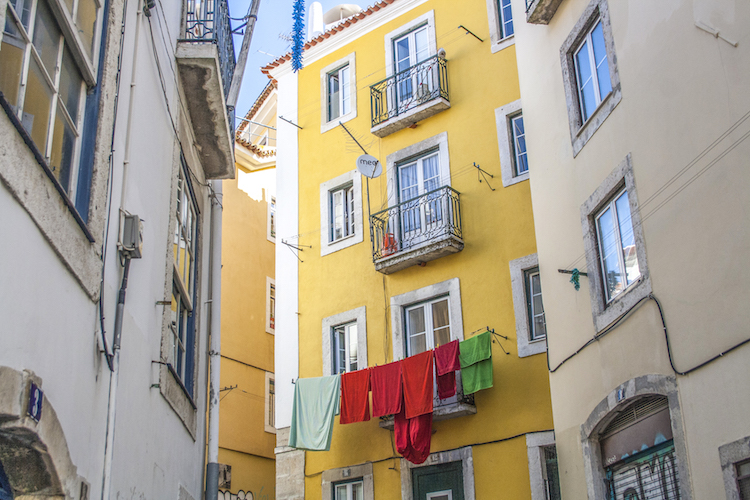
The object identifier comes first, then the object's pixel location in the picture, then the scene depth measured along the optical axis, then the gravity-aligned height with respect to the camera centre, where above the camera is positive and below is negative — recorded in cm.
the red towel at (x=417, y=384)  1378 +284
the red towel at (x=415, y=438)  1387 +192
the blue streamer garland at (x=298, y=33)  1623 +1070
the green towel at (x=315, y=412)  1490 +263
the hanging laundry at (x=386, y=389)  1413 +286
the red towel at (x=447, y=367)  1356 +302
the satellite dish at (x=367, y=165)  1673 +789
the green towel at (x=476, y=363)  1340 +306
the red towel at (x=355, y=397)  1461 +282
